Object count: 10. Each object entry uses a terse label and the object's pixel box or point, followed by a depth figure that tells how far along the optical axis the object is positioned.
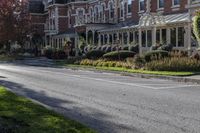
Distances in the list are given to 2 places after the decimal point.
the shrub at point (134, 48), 39.49
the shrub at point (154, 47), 34.34
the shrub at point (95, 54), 38.81
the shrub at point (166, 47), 32.69
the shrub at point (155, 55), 28.85
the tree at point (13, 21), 57.88
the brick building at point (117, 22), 35.66
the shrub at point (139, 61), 28.39
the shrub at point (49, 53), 51.76
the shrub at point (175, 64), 25.03
